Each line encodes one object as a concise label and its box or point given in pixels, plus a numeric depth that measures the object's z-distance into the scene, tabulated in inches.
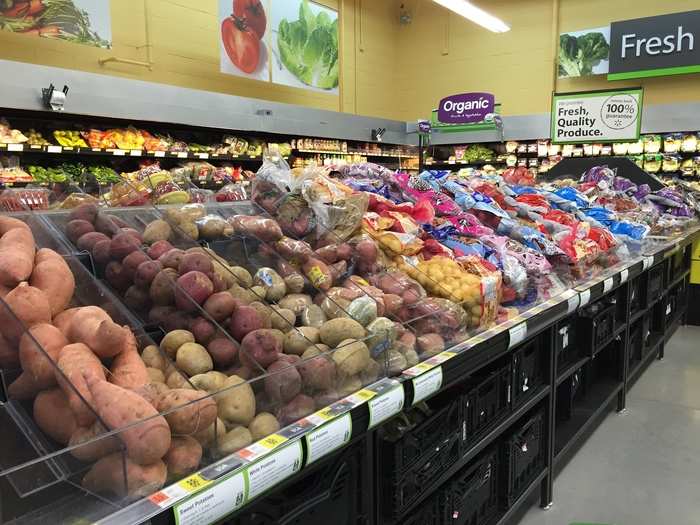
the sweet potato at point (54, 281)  44.8
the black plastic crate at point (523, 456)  84.3
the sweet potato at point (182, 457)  36.9
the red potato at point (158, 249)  57.7
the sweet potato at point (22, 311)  39.9
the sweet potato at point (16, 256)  42.6
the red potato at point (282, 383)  45.2
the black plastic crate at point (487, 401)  73.9
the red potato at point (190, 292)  51.6
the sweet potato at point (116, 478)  34.1
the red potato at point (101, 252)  56.0
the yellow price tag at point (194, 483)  35.5
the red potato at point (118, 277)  54.5
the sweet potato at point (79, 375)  36.1
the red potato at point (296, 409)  45.7
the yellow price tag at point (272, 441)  41.5
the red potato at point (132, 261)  54.4
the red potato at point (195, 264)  54.3
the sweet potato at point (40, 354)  38.2
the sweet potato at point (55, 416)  36.6
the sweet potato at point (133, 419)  34.4
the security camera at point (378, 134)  385.7
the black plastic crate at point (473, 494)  70.2
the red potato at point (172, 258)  55.3
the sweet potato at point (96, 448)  33.3
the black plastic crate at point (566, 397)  119.5
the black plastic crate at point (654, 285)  153.2
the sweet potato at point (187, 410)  37.3
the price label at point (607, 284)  107.8
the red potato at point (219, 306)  51.5
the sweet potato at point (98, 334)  40.9
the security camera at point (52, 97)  210.1
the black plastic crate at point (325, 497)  47.7
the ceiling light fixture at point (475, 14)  239.0
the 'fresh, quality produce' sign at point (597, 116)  220.4
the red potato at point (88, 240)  57.1
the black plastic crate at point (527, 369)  84.9
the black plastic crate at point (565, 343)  101.3
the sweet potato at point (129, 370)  40.1
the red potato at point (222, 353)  47.9
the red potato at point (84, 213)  60.7
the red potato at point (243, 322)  50.8
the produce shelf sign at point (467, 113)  341.7
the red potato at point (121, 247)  55.9
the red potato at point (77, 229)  58.8
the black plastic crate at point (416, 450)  58.9
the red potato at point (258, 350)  48.0
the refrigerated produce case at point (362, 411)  35.5
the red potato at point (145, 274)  53.1
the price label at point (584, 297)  96.8
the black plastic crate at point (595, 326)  113.3
